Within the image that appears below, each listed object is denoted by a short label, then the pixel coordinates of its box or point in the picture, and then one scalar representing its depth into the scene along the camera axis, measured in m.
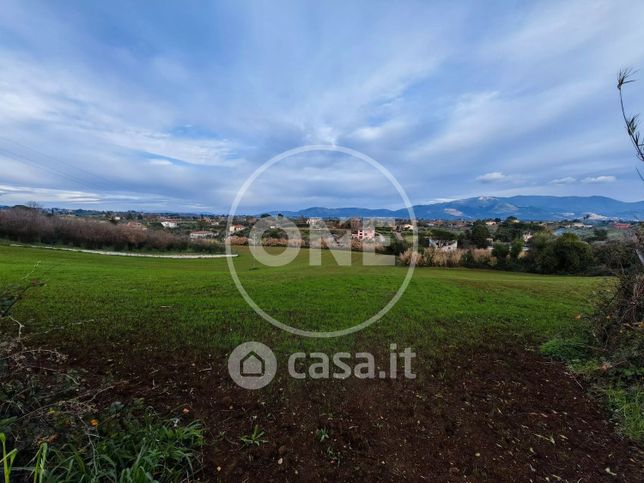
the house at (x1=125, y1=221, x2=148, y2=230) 44.45
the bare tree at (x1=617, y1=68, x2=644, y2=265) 4.04
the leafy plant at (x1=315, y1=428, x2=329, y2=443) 2.66
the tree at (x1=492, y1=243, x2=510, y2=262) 23.86
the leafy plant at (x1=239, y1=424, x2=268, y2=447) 2.53
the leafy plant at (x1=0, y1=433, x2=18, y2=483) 1.44
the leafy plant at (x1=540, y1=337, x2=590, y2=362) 4.45
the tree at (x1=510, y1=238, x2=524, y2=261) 23.50
